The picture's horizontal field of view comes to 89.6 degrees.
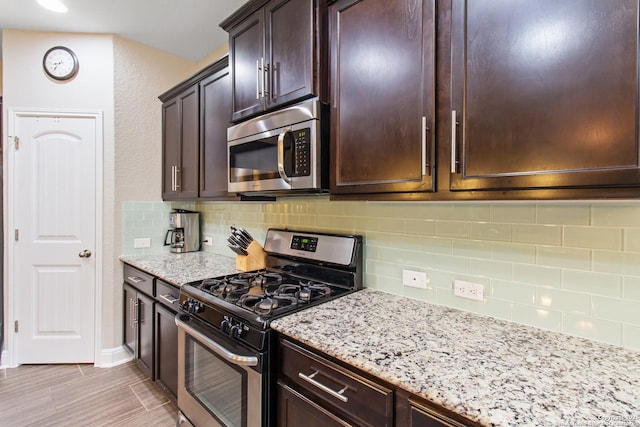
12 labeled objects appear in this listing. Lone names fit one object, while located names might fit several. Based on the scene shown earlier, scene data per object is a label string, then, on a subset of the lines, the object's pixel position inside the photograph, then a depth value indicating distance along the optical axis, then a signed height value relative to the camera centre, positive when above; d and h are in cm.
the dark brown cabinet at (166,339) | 199 -84
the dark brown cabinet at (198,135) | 223 +59
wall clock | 264 +121
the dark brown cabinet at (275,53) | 148 +80
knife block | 216 -33
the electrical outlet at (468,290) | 133 -33
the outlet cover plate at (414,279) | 150 -33
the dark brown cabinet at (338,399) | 85 -57
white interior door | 264 -25
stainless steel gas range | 127 -49
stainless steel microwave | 146 +30
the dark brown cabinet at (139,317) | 230 -83
